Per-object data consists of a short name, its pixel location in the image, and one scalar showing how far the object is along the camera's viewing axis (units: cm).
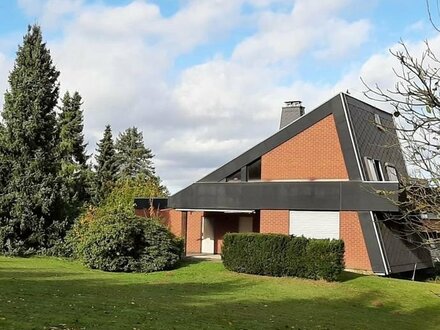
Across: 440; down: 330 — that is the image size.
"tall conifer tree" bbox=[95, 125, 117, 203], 6034
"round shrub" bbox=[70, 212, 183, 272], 2380
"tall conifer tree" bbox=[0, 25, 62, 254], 2919
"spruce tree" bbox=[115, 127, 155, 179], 7650
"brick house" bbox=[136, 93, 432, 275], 2638
